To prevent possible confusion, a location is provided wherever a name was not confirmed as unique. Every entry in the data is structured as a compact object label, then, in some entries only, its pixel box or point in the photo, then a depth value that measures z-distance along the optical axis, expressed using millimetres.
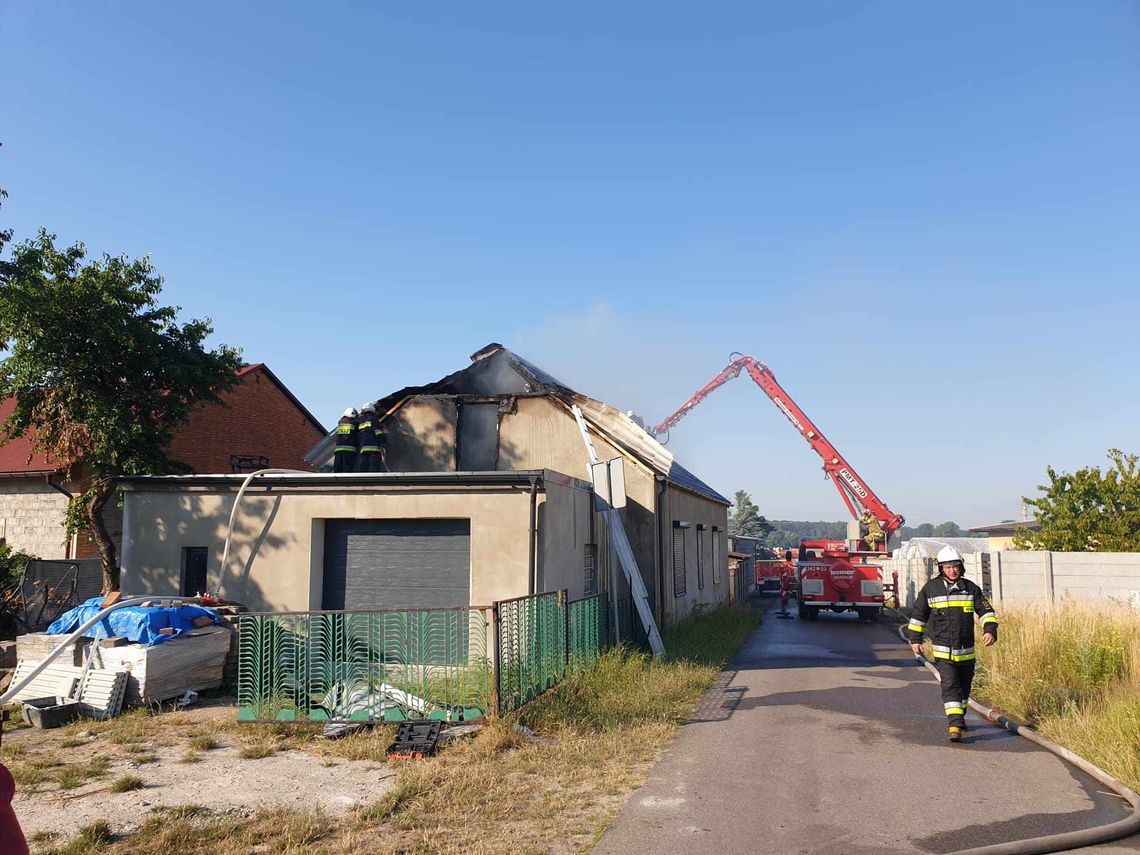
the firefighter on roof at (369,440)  15711
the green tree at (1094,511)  20078
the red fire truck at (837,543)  23531
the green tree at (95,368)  15602
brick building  19750
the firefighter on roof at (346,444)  15383
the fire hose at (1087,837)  5273
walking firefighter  8602
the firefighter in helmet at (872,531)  33312
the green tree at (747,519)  117062
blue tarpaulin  10234
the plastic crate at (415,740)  7758
